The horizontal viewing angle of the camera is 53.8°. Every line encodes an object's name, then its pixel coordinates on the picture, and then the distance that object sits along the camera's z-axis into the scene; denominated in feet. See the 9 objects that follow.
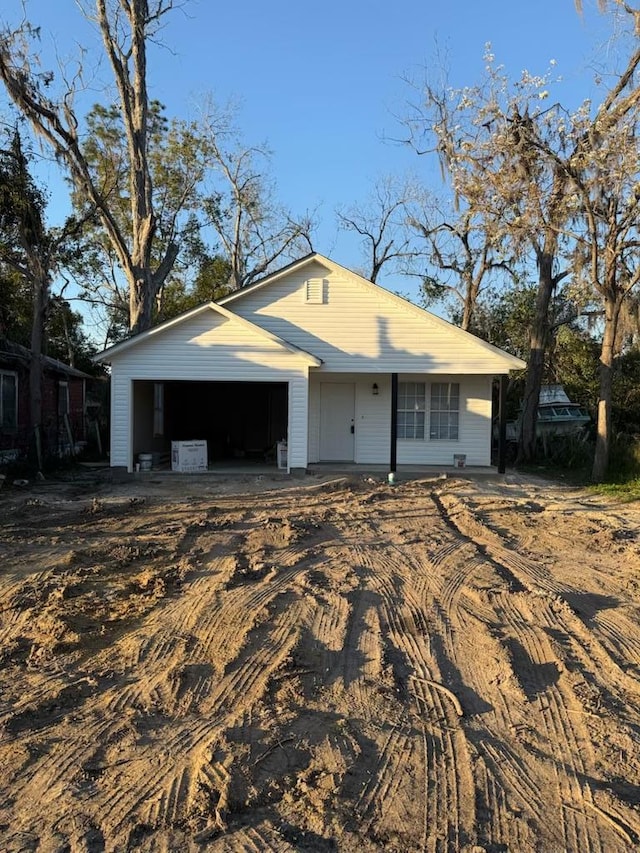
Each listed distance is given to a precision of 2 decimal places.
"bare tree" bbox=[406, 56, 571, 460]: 42.70
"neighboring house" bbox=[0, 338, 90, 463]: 55.72
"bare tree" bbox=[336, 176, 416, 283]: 106.01
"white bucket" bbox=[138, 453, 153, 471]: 50.34
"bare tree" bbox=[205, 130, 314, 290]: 107.65
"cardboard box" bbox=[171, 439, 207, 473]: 50.55
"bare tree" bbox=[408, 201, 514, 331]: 82.55
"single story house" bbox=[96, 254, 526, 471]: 48.49
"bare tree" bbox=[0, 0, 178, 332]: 62.44
